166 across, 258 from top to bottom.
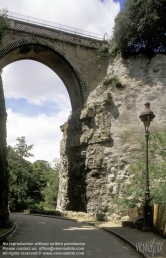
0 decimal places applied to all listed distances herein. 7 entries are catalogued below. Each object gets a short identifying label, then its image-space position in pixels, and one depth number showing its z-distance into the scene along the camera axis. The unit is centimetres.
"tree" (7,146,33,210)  3481
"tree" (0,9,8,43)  1535
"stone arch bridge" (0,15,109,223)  2114
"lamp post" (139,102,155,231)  1113
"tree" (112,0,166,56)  2006
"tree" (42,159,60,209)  3609
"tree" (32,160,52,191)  4903
